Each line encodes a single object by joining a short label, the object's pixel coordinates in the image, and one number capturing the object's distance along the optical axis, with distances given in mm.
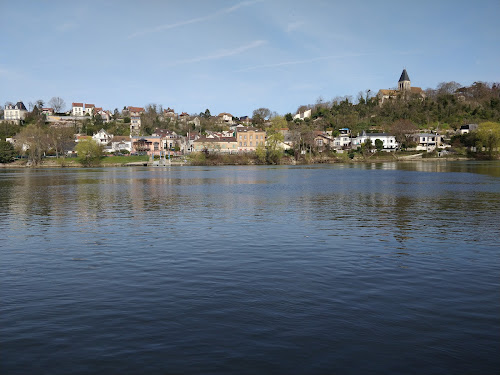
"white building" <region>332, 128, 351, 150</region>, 175250
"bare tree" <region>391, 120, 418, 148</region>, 159250
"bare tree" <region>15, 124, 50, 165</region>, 142500
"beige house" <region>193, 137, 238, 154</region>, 166688
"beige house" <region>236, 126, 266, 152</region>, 175375
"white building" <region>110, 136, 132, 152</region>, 179750
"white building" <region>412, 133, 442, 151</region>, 162625
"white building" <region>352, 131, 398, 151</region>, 165250
